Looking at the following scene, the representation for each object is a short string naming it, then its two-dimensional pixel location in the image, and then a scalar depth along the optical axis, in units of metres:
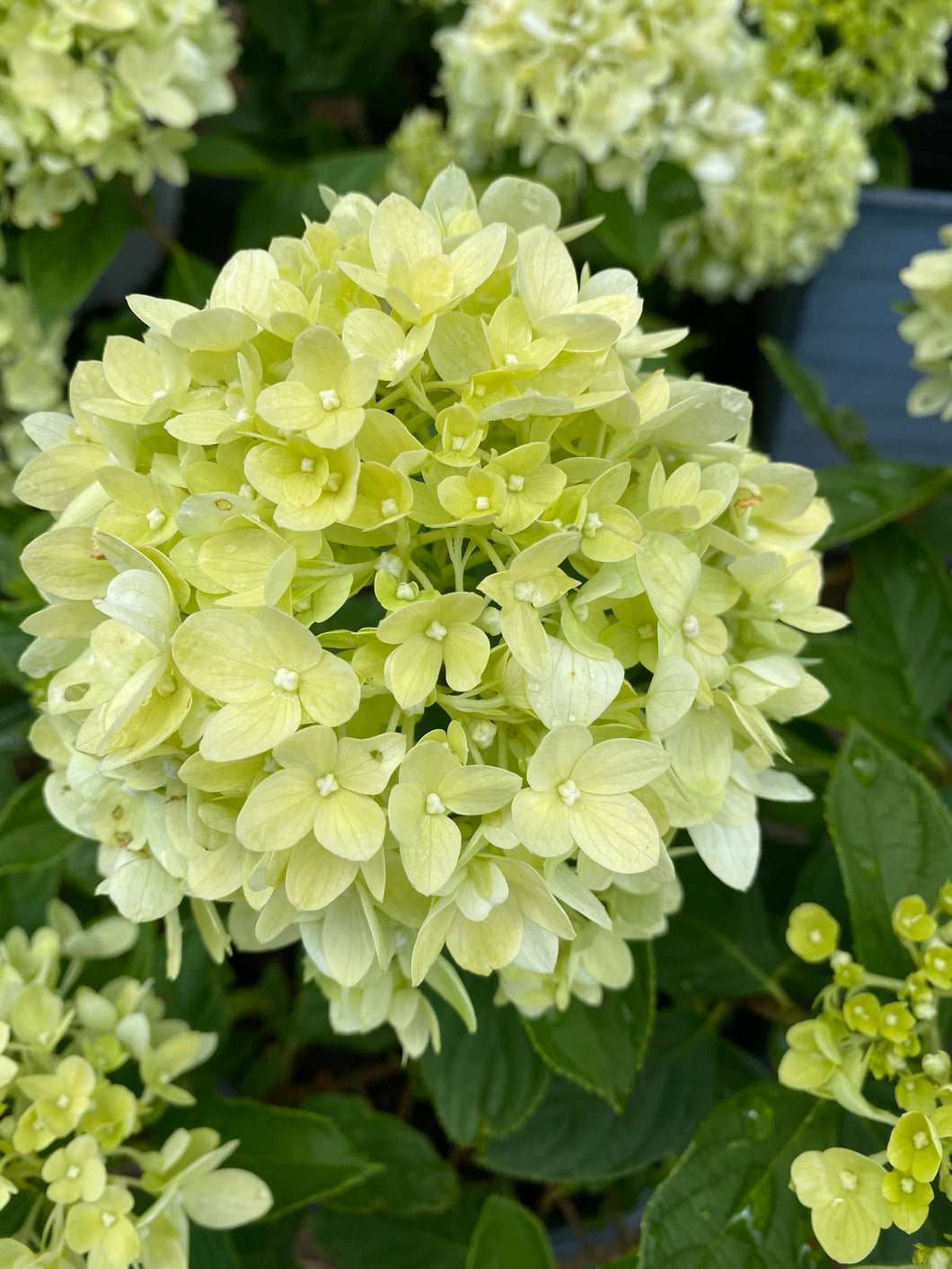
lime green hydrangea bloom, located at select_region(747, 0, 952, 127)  0.90
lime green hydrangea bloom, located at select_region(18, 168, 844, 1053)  0.35
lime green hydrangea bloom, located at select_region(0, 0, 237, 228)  0.68
